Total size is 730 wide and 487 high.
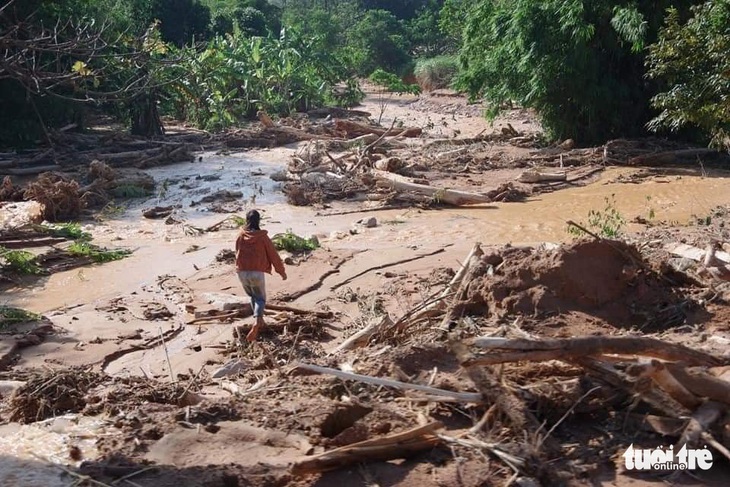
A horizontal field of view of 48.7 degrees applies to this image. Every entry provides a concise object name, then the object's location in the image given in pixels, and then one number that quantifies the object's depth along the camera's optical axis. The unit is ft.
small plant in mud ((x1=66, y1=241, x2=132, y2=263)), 37.50
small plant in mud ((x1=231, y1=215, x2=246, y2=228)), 43.73
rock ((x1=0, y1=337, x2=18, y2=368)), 23.23
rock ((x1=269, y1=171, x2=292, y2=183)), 56.73
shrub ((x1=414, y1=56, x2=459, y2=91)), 123.23
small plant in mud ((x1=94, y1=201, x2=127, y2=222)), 48.70
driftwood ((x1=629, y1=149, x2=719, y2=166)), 56.24
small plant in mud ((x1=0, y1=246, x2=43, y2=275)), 34.60
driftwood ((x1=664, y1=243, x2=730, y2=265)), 23.73
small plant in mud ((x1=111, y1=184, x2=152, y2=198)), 54.03
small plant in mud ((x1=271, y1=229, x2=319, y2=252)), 35.19
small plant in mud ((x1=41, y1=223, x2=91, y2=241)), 41.78
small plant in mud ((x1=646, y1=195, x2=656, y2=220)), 37.19
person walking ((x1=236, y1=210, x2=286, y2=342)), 24.71
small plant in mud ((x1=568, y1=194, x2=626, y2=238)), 33.47
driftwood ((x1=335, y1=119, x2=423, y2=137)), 74.79
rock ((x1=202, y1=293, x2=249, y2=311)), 27.45
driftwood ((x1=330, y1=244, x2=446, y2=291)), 30.25
